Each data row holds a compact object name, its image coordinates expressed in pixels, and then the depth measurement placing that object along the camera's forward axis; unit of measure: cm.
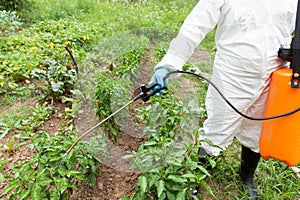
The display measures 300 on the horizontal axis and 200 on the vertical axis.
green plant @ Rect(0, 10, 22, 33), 459
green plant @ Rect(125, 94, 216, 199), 151
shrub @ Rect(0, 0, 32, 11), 542
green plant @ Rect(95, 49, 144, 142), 214
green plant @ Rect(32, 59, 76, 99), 307
